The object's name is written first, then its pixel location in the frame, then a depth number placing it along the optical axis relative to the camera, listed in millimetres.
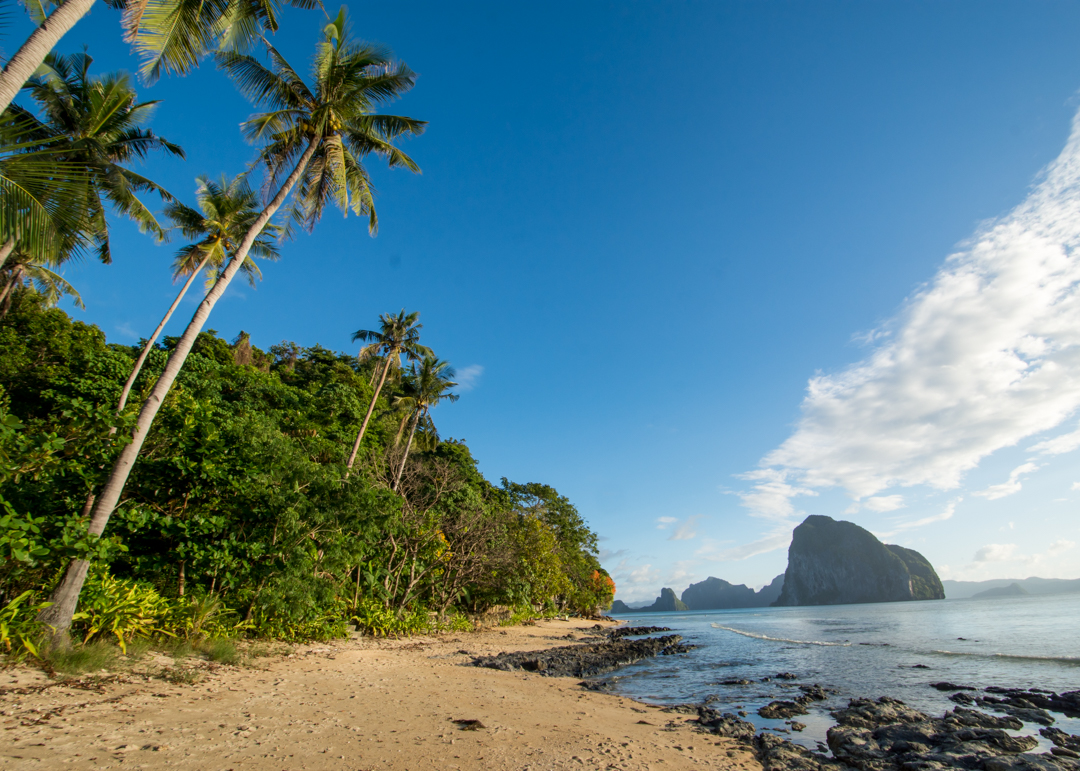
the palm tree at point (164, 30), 4879
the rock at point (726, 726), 7926
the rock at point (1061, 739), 7930
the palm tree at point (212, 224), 16000
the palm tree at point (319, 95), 11297
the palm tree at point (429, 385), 27094
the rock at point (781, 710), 10172
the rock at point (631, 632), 33588
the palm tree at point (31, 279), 20375
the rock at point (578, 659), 14527
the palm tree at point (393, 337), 24180
